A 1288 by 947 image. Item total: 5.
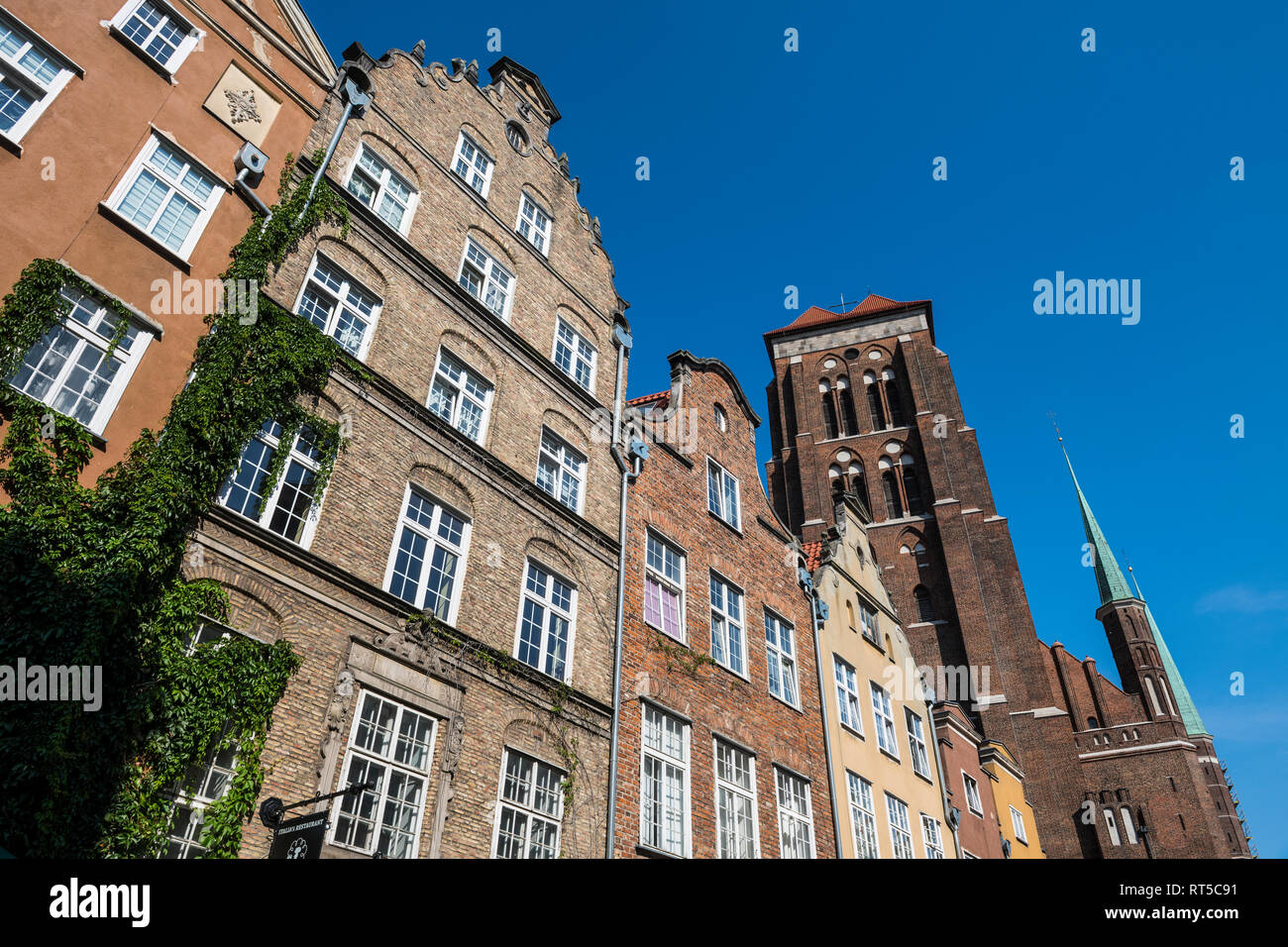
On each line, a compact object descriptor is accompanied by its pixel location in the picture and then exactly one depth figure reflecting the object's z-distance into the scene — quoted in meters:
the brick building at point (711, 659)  15.80
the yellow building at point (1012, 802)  33.31
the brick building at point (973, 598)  43.19
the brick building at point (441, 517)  11.05
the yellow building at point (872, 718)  20.73
